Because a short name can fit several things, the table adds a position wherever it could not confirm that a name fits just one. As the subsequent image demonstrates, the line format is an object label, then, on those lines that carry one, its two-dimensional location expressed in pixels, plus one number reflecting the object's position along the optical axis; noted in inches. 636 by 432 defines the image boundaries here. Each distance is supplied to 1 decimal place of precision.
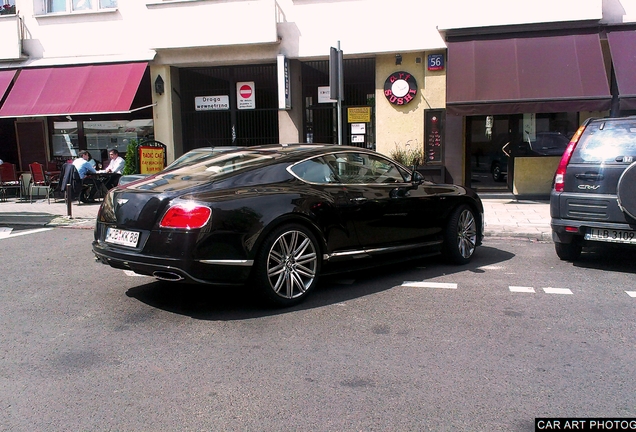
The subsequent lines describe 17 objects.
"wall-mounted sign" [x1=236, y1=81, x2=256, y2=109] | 606.2
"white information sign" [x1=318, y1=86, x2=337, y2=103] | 588.6
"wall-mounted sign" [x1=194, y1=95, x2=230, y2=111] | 613.0
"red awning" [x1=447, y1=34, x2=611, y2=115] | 467.5
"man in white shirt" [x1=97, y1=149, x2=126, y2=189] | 558.6
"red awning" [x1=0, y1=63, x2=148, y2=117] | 565.9
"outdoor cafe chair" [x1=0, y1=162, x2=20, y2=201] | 600.4
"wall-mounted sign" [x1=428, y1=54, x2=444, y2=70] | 532.4
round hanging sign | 545.0
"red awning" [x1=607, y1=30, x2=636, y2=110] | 459.2
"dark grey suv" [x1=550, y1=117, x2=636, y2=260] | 245.4
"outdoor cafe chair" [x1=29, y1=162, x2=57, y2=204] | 571.8
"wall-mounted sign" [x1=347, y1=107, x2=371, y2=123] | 574.1
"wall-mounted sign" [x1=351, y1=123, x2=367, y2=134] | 577.6
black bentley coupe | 190.7
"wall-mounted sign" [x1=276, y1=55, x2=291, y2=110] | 552.1
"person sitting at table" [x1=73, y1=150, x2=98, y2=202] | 537.0
